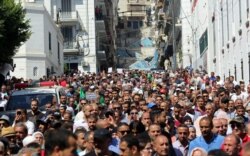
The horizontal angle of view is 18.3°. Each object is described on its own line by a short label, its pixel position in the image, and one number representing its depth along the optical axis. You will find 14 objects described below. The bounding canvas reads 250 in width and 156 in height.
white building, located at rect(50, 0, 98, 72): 69.56
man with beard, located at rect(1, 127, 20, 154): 11.07
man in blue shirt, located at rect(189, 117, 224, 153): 10.48
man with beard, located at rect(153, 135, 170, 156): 9.24
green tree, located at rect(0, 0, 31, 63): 34.06
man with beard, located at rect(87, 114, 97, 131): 11.73
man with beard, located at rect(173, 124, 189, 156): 11.13
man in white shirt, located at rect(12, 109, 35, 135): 14.79
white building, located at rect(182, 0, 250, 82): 30.55
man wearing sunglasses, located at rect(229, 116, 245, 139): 11.48
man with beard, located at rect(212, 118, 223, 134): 11.16
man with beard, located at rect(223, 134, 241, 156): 8.88
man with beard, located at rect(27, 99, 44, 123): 15.25
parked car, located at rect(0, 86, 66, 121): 19.91
